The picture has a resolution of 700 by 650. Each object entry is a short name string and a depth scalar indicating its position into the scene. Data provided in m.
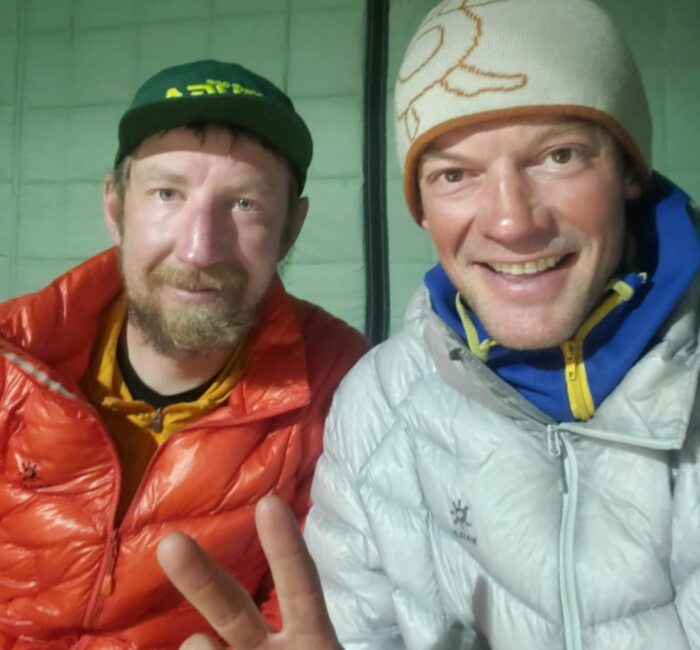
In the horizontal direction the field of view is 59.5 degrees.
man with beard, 0.94
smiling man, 0.64
